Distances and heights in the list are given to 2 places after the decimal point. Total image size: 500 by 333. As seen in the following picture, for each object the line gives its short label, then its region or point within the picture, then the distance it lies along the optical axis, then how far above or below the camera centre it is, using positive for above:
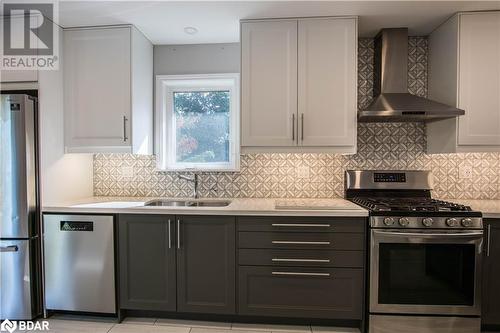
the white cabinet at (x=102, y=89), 2.30 +0.57
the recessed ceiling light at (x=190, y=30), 2.35 +1.10
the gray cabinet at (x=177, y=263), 2.03 -0.78
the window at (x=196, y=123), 2.70 +0.34
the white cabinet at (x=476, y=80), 2.09 +0.59
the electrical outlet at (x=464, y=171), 2.47 -0.12
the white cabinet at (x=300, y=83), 2.18 +0.59
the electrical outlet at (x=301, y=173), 2.58 -0.15
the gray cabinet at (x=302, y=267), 1.96 -0.79
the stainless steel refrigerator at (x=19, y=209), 2.01 -0.38
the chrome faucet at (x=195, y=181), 2.63 -0.23
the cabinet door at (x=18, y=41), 2.11 +0.89
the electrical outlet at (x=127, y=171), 2.74 -0.13
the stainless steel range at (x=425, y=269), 1.86 -0.77
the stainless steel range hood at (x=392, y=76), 2.19 +0.69
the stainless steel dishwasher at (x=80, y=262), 2.08 -0.79
